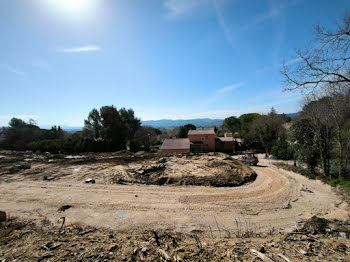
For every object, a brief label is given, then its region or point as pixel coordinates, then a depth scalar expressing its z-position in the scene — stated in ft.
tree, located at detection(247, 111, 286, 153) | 83.66
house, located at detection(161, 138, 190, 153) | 89.61
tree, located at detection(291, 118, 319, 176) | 41.98
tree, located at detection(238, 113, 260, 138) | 108.58
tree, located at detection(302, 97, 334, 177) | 38.06
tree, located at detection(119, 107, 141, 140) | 111.32
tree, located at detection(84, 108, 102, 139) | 101.14
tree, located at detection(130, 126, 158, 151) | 111.34
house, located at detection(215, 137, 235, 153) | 109.29
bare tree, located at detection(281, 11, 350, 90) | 12.65
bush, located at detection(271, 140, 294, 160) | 64.18
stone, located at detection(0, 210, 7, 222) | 20.82
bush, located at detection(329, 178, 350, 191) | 32.71
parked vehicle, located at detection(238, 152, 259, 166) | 58.13
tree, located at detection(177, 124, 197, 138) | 169.89
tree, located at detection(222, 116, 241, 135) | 164.66
